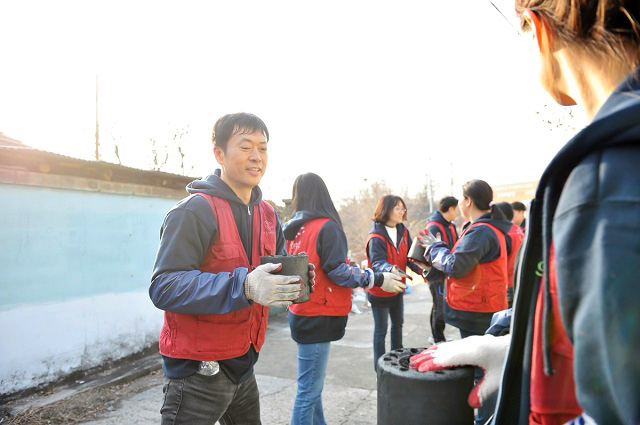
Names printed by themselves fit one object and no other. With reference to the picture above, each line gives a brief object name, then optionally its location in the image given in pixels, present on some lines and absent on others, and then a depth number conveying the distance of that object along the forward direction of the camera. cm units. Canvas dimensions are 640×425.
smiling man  175
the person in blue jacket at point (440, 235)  558
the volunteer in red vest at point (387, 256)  476
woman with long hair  300
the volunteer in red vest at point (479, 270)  374
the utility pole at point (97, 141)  1914
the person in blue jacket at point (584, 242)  63
